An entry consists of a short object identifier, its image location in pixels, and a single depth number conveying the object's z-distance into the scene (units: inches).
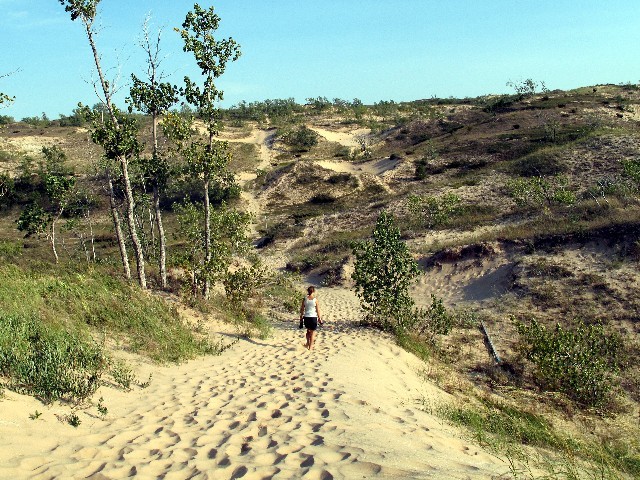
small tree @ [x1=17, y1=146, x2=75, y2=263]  729.0
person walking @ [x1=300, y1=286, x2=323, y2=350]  406.9
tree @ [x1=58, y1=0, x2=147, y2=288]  490.9
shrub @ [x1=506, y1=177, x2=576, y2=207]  877.9
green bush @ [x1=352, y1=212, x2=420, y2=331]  497.7
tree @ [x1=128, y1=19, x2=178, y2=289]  531.5
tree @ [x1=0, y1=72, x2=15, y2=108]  449.9
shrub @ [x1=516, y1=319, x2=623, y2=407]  348.2
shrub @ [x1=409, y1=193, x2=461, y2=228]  1008.2
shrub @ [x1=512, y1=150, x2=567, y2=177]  1211.9
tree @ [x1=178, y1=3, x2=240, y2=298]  499.8
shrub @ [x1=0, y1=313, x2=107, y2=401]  221.1
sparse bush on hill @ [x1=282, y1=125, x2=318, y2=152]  2257.6
